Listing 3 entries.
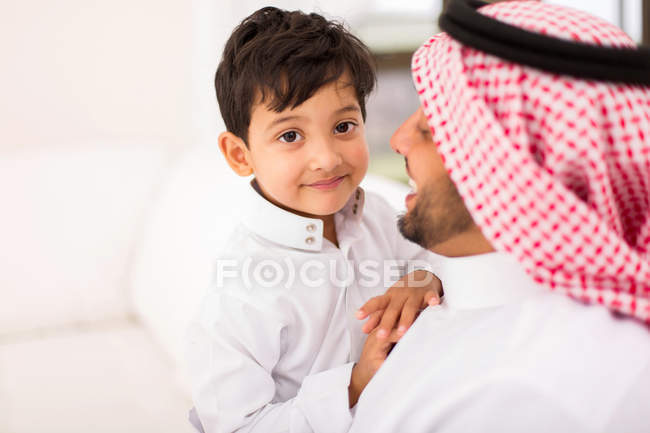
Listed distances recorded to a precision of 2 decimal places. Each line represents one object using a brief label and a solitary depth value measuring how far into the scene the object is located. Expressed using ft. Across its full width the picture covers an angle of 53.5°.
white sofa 6.52
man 3.05
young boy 4.13
